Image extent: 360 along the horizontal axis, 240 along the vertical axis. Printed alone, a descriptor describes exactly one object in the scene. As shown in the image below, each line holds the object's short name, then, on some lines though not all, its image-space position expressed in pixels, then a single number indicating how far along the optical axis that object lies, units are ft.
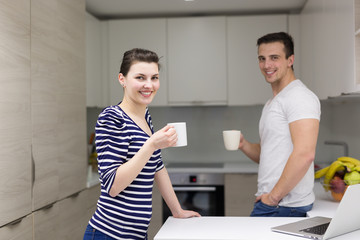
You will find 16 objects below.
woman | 4.80
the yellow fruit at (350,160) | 7.33
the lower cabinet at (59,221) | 6.68
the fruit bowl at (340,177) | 7.09
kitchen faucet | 10.68
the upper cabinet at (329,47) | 6.96
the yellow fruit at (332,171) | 7.25
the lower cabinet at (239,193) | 11.75
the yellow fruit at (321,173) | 7.63
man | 6.32
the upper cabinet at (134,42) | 12.70
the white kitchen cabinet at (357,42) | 6.63
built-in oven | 11.91
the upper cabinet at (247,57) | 12.47
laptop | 4.62
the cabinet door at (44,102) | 7.19
